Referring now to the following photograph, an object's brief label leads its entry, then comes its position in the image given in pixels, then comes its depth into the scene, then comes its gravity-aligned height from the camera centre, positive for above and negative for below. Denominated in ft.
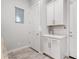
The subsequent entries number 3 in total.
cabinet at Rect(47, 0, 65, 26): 6.14 +2.31
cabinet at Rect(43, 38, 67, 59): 5.33 -2.37
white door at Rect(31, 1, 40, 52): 7.91 +0.54
